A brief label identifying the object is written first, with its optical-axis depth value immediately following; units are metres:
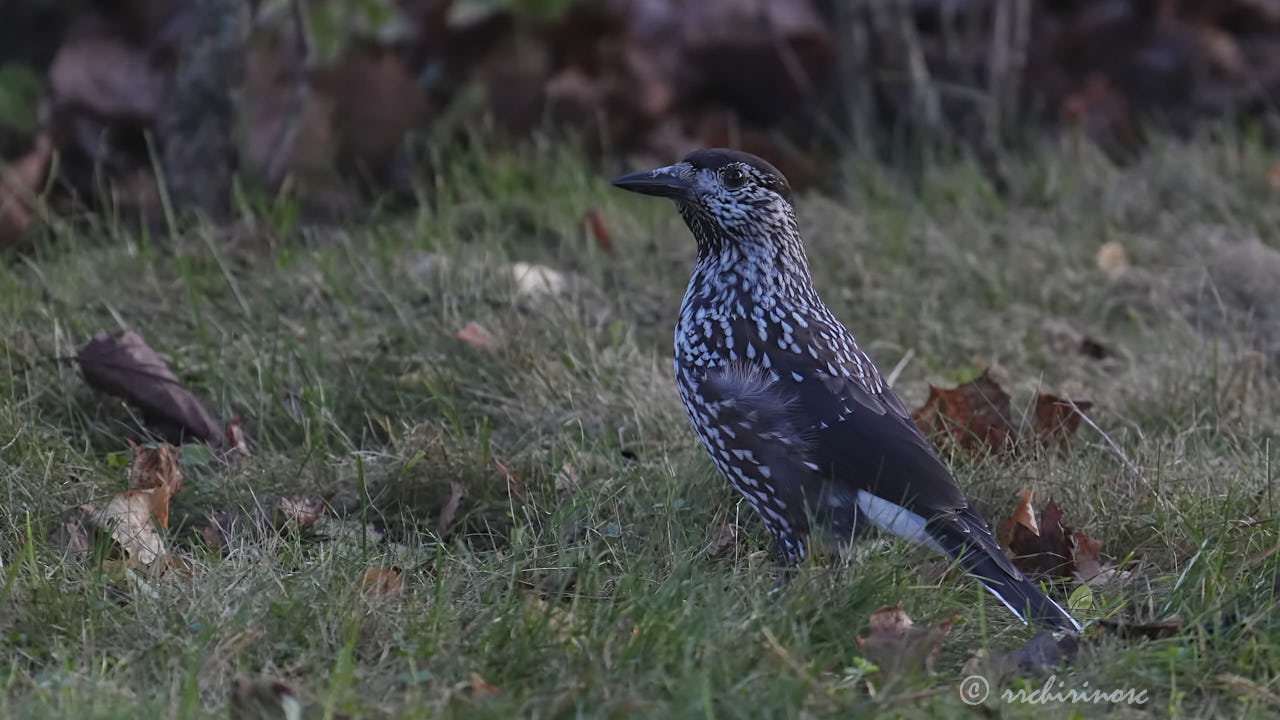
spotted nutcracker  6.38
